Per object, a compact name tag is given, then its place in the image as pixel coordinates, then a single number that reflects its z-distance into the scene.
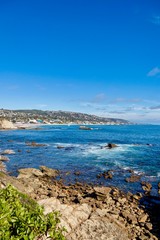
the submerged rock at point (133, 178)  34.61
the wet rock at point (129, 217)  19.69
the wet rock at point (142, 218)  20.08
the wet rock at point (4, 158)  47.17
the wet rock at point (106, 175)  35.83
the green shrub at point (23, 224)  6.18
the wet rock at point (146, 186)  30.02
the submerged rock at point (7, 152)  54.99
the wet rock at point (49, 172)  36.36
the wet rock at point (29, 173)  34.12
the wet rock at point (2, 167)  39.03
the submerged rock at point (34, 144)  69.88
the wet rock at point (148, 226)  18.87
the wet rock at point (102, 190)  25.28
